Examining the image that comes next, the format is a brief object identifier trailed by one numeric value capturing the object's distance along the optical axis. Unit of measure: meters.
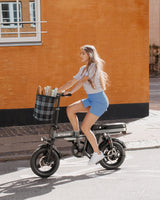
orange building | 8.73
